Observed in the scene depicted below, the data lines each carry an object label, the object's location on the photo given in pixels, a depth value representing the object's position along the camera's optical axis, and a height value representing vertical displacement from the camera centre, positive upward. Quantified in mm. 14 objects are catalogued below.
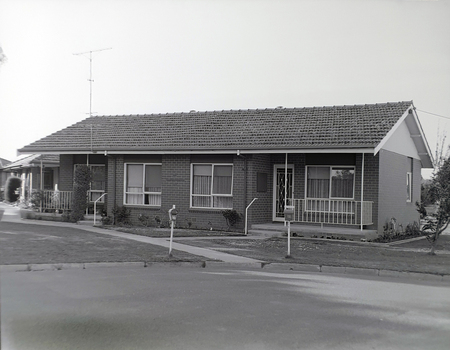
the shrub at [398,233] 19317 -1395
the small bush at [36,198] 22844 -310
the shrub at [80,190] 21297 +79
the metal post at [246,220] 19400 -894
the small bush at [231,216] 19734 -773
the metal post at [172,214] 13039 -497
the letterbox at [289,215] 13789 -480
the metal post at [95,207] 21403 -600
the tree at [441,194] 14797 +170
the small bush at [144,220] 21359 -1080
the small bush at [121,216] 21453 -942
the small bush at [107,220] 21156 -1124
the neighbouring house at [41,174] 23312 +847
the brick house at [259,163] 19156 +1301
